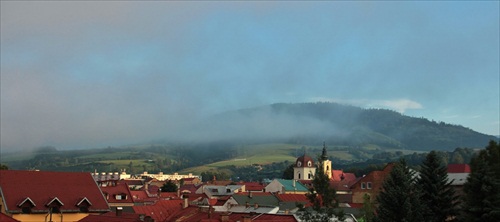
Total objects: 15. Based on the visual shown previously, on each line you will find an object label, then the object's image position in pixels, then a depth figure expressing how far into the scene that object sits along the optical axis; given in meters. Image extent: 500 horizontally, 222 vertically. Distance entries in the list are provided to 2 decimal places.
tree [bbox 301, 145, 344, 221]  40.94
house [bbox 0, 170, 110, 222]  65.44
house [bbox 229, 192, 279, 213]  85.56
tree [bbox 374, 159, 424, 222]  50.41
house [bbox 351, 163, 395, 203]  90.00
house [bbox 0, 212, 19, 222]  46.01
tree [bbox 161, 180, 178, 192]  178.29
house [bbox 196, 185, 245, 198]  152.70
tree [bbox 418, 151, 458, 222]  55.09
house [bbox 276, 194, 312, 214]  90.25
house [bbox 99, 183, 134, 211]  95.26
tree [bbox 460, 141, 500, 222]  48.03
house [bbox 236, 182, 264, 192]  157.10
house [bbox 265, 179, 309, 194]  155.25
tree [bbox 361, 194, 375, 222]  66.02
